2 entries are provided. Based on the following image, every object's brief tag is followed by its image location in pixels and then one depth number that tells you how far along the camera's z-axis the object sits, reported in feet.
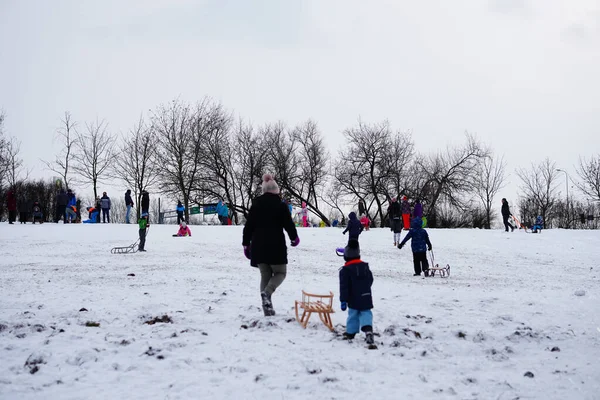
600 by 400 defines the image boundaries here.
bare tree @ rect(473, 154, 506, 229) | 174.84
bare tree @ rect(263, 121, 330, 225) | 166.09
